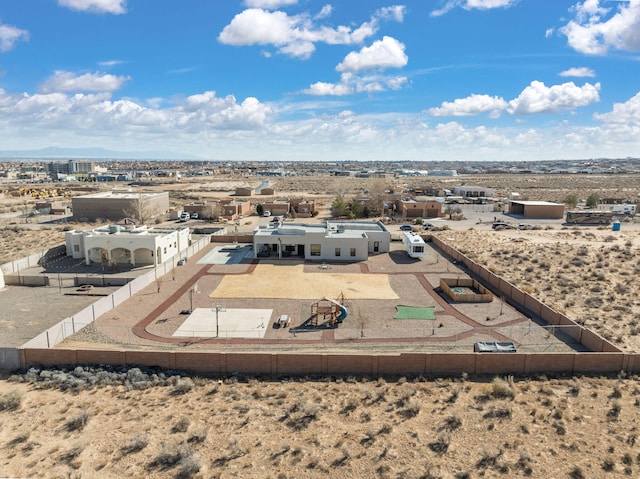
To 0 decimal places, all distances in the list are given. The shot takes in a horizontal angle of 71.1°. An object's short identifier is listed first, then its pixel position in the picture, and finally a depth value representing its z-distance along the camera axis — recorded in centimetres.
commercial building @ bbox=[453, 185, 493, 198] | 11650
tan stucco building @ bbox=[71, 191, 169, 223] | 7894
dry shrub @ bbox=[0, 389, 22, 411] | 1990
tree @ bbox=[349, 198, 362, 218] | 8464
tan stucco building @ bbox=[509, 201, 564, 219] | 8394
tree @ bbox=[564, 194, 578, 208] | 9394
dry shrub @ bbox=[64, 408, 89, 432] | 1856
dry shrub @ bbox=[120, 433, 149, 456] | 1718
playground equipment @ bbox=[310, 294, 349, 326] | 3051
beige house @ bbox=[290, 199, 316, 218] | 8681
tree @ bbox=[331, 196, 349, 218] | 8562
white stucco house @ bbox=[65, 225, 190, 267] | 4669
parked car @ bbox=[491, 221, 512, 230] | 7140
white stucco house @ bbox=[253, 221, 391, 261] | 5028
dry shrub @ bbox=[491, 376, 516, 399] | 2100
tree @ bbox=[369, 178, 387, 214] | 8906
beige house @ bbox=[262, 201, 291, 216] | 8912
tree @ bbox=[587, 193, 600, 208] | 9261
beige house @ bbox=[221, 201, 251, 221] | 8438
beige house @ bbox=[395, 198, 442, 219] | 8488
